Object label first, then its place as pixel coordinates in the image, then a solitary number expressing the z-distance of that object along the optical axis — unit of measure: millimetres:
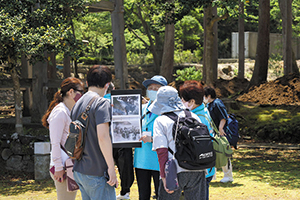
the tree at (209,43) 12852
